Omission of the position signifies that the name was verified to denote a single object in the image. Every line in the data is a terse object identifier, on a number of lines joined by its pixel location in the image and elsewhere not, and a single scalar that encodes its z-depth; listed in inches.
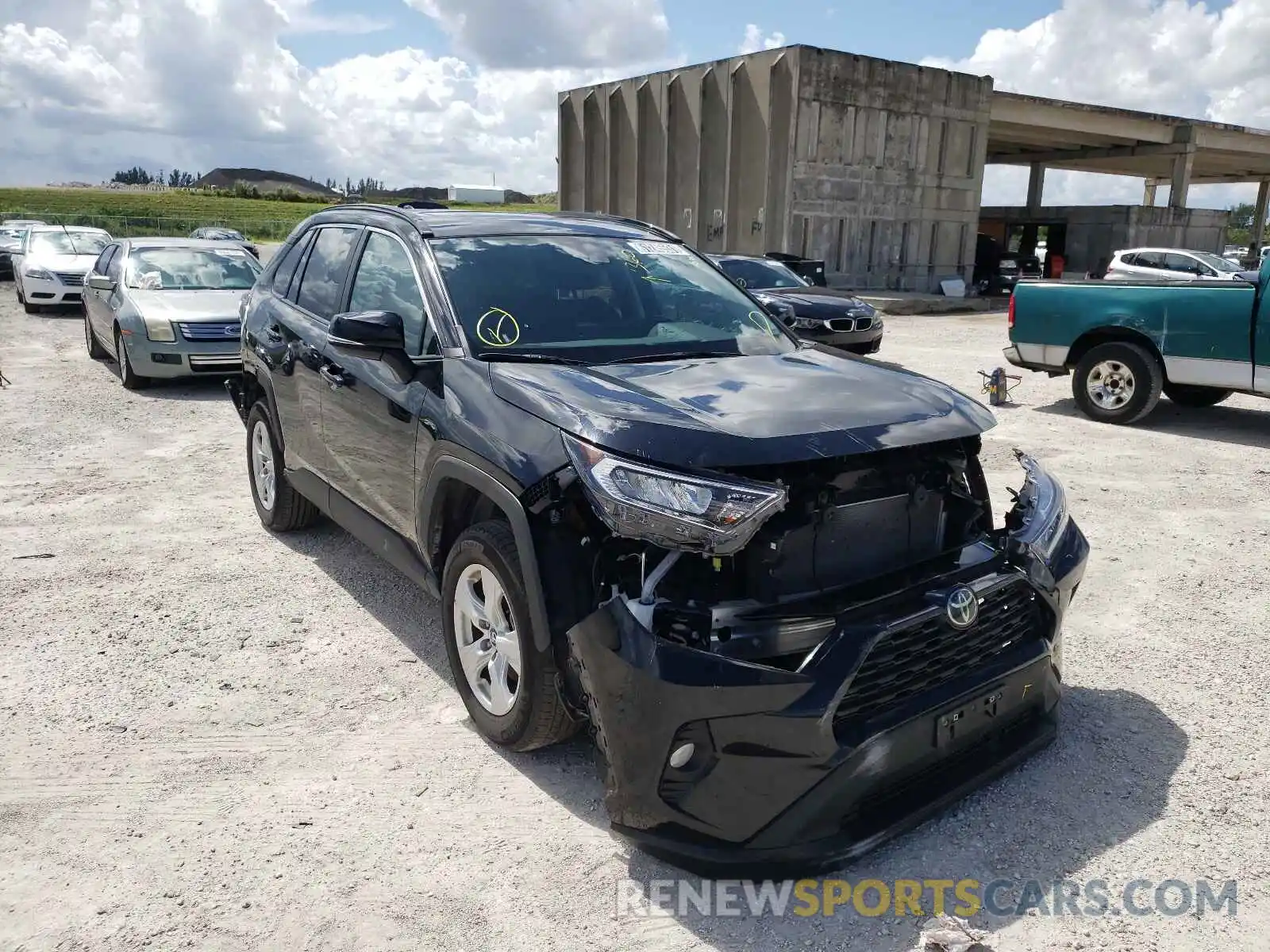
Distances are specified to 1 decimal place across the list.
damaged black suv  103.2
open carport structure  1294.3
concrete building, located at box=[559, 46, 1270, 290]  1083.9
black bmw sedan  514.3
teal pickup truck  335.0
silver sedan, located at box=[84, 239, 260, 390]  417.7
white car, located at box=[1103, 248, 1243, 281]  853.2
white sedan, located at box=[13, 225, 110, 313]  755.4
